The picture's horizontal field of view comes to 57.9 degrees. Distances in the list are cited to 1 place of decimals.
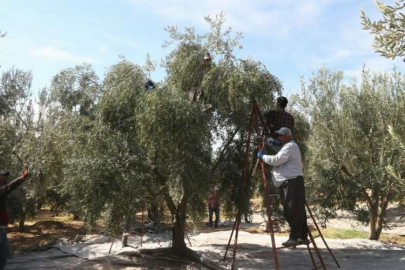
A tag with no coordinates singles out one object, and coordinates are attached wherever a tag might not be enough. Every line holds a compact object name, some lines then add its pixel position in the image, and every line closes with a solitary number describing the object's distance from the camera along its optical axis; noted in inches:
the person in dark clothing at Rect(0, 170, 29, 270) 244.4
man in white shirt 256.5
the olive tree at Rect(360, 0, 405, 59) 168.2
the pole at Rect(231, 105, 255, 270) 306.1
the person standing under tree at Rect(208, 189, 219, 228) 695.7
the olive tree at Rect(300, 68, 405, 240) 496.4
